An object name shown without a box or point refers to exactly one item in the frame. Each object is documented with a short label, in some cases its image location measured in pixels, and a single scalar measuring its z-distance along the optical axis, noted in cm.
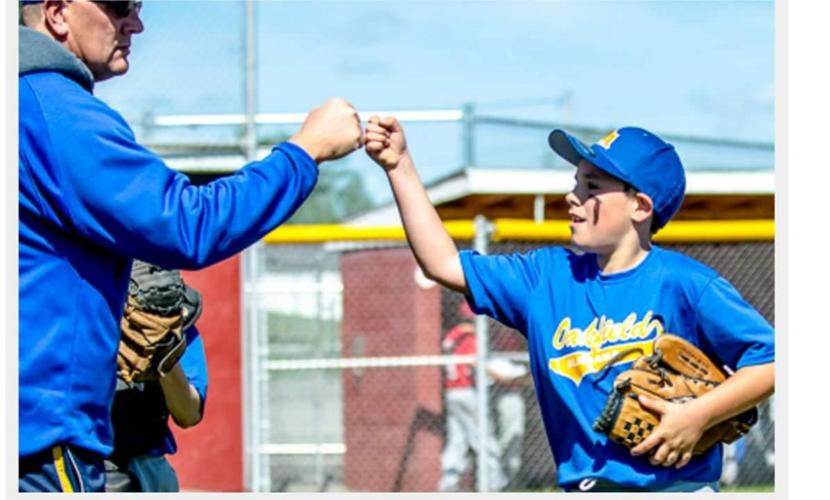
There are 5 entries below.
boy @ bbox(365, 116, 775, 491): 695
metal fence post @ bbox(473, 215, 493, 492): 1490
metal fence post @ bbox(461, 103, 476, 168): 2199
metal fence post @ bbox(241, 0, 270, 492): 1539
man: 499
